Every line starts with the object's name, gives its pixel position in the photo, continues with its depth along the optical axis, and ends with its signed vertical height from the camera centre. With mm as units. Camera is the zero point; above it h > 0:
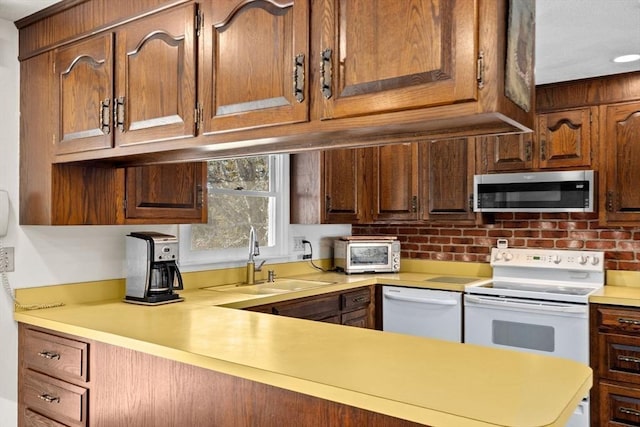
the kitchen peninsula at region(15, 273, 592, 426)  1319 -459
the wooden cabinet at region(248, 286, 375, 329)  3031 -590
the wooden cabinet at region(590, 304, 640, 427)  2947 -856
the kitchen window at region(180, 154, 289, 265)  3373 -6
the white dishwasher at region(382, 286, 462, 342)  3564 -685
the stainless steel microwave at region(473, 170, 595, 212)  3385 +141
